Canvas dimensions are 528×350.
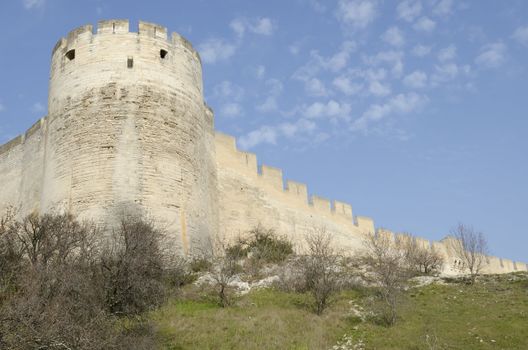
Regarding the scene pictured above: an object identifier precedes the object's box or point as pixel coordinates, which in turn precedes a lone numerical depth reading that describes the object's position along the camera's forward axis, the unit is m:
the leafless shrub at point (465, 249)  22.84
